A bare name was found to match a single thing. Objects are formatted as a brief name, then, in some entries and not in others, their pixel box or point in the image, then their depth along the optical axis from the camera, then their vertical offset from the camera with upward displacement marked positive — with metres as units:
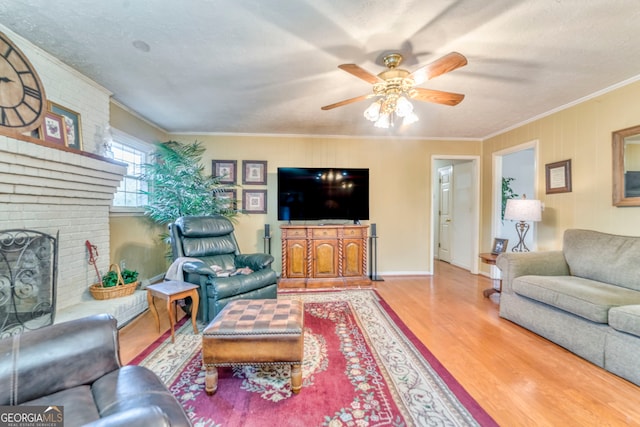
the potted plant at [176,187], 3.59 +0.34
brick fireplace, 1.86 +0.10
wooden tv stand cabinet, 4.00 -0.68
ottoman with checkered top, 1.58 -0.81
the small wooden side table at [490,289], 3.36 -1.00
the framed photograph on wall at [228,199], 4.11 +0.20
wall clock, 1.85 +0.88
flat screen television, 4.15 +0.27
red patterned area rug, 1.45 -1.12
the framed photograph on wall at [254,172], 4.42 +0.65
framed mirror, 2.55 +0.44
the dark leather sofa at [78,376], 0.91 -0.64
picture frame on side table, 3.60 -0.48
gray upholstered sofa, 1.82 -0.68
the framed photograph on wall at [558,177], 3.18 +0.43
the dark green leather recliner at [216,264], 2.49 -0.58
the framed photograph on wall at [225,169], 4.38 +0.69
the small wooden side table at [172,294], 2.23 -0.71
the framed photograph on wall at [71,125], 2.34 +0.80
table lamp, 3.21 +0.01
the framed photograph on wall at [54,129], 2.17 +0.69
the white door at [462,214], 4.86 -0.06
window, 3.28 +0.62
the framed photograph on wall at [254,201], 4.45 +0.17
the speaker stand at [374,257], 4.29 -0.78
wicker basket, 2.61 -0.79
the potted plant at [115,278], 2.72 -0.71
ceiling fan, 1.84 +0.95
